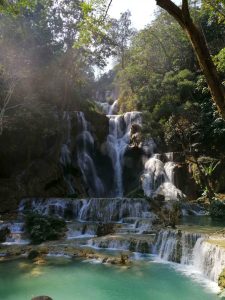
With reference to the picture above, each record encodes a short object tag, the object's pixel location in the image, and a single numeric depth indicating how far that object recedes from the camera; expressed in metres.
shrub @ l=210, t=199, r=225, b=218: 13.30
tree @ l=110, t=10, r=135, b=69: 30.19
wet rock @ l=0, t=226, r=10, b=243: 11.24
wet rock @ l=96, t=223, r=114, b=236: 11.41
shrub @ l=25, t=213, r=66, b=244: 11.11
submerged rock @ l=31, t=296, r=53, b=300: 4.45
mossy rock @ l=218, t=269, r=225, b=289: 6.81
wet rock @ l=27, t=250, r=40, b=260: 9.17
